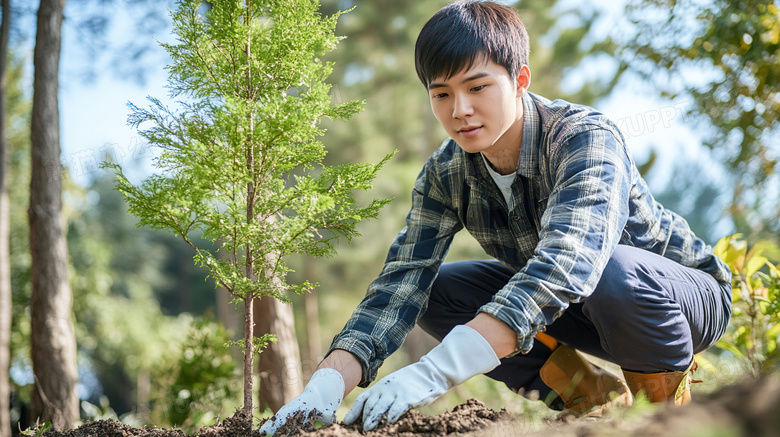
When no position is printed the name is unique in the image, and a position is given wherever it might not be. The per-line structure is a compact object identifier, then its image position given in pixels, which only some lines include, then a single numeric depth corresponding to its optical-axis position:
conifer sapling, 1.88
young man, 1.64
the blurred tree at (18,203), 8.26
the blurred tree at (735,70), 3.26
